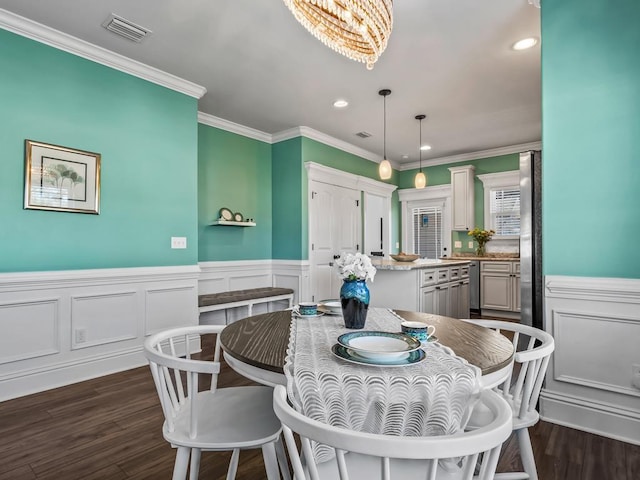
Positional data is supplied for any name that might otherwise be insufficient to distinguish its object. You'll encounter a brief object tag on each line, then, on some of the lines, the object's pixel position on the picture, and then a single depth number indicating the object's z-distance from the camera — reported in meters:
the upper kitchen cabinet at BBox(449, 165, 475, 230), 6.38
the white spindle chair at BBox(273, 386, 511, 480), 0.65
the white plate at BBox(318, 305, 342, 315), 1.86
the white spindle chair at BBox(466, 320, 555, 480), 1.30
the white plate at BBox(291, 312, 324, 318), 1.80
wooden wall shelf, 4.57
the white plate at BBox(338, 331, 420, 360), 1.13
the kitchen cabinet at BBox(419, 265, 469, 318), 3.85
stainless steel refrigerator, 2.82
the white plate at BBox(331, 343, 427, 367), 1.11
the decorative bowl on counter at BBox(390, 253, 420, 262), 4.08
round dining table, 1.15
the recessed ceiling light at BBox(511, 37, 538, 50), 2.96
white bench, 4.04
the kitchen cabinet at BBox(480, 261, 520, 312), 5.45
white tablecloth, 1.00
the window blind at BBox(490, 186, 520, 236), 6.07
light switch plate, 3.62
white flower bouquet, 1.58
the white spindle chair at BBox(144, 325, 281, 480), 1.20
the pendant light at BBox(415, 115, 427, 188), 4.85
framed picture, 2.75
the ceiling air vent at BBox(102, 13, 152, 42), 2.70
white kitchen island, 3.72
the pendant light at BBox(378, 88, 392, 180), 3.92
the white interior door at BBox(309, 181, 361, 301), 5.21
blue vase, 1.55
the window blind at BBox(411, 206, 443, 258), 7.06
